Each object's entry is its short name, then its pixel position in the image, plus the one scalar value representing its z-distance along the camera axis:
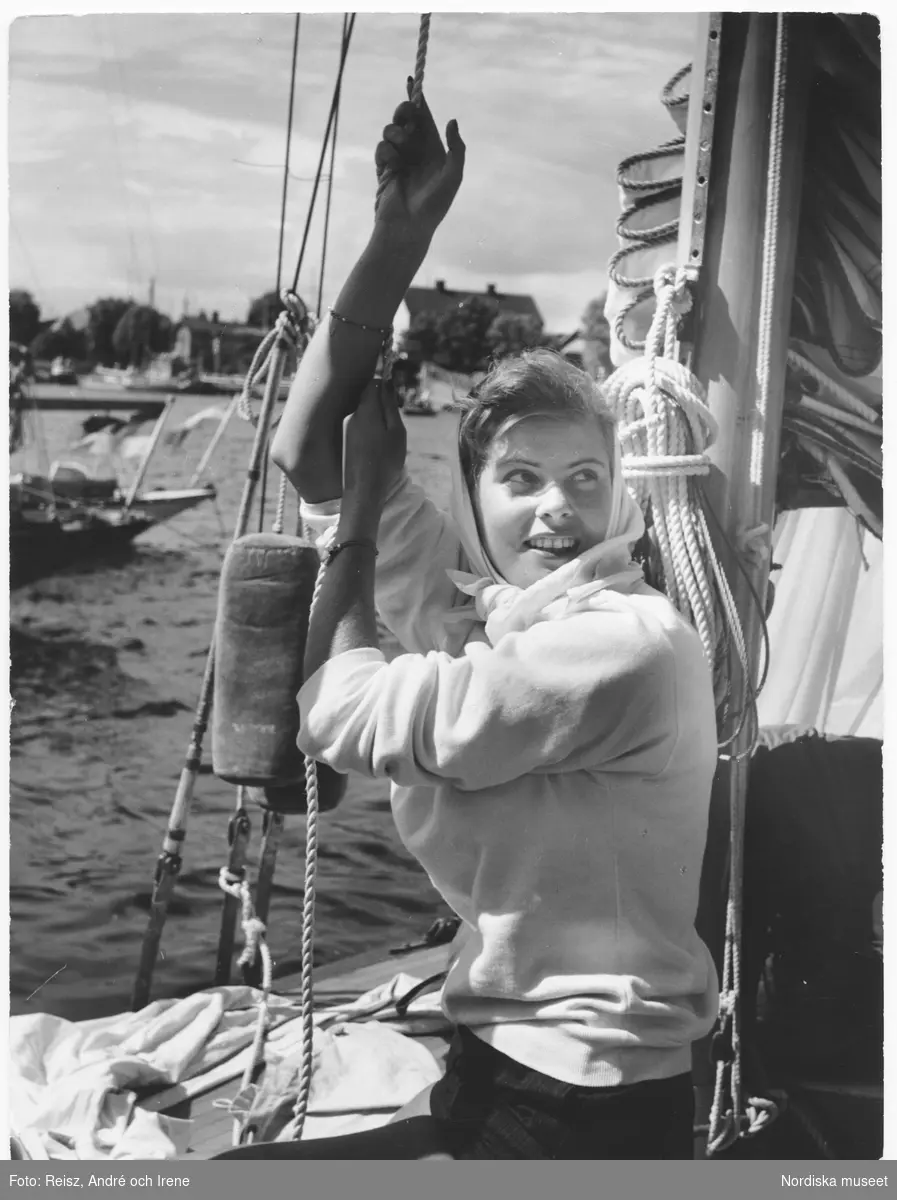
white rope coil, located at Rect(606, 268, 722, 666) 2.19
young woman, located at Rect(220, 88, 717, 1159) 1.58
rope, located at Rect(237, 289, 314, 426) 3.07
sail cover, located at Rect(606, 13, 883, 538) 2.33
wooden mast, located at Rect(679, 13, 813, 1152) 2.32
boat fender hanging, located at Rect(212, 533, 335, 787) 2.34
